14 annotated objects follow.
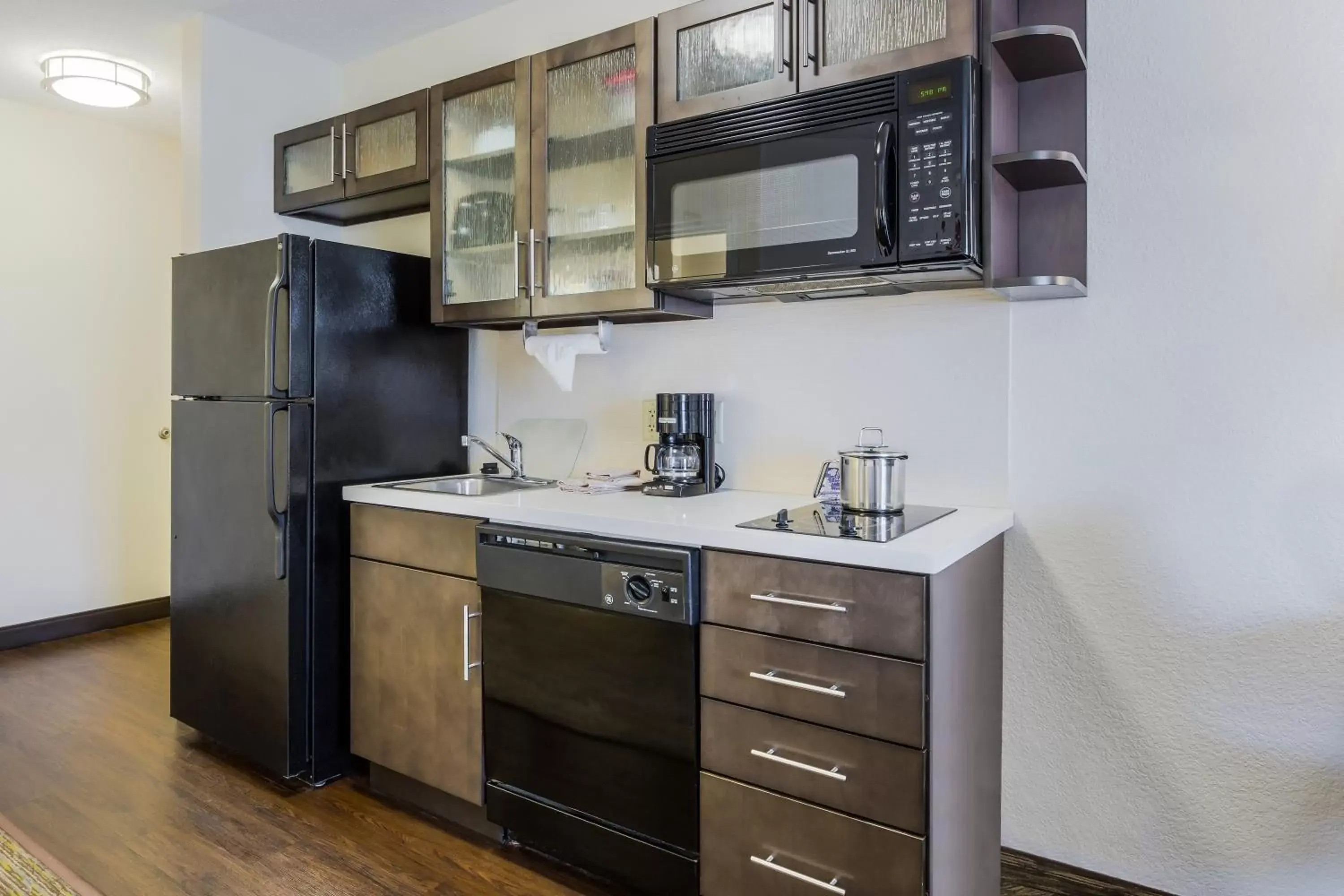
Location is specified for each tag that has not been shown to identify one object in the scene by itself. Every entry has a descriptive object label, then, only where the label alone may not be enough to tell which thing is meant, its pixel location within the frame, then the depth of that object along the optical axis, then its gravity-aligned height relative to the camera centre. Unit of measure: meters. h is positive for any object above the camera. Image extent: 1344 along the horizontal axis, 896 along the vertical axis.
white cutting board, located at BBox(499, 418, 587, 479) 2.80 -0.06
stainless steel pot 1.85 -0.11
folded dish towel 2.41 -0.17
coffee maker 2.33 -0.05
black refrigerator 2.43 -0.10
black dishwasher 1.77 -0.64
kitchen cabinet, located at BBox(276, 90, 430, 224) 2.79 +0.95
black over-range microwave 1.71 +0.54
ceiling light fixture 3.32 +1.44
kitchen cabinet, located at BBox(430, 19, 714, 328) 2.24 +0.71
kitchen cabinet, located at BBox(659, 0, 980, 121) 1.77 +0.90
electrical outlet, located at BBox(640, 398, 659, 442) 2.53 +0.03
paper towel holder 2.53 +0.30
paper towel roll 2.62 +0.24
